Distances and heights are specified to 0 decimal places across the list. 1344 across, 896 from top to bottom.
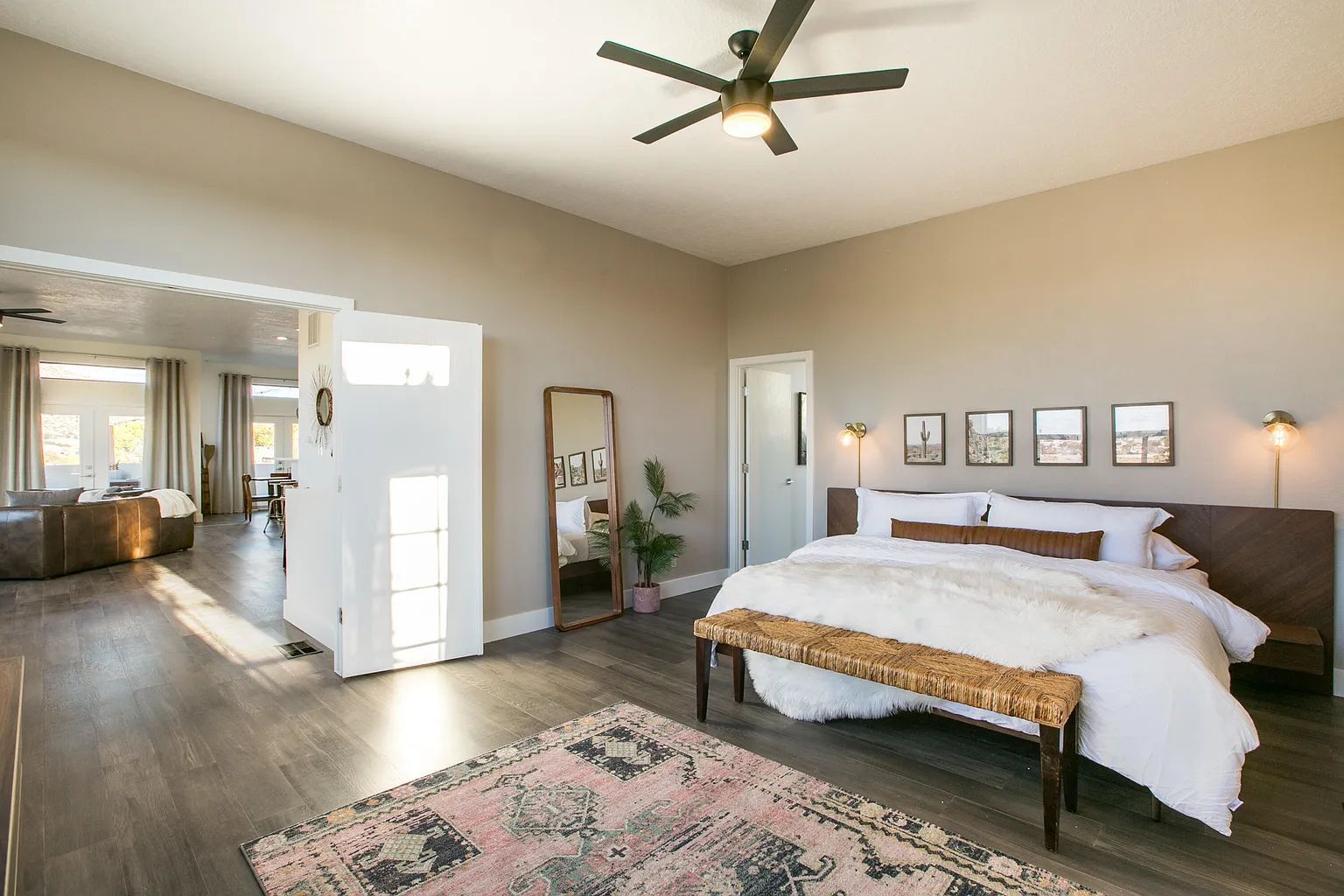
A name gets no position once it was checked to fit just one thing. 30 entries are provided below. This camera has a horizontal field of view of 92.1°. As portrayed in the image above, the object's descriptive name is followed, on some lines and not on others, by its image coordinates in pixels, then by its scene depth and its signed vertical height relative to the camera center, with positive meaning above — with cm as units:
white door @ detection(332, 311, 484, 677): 363 -25
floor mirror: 477 -47
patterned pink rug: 191 -129
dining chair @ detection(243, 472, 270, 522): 1075 -90
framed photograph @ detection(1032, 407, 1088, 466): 426 +5
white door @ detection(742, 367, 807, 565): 628 -25
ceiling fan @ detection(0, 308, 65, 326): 643 +139
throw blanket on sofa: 760 -67
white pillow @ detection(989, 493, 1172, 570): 356 -46
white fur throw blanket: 242 -68
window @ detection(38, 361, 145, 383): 953 +115
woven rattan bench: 206 -84
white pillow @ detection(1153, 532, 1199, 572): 359 -64
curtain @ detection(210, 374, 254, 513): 1145 +5
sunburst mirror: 426 +26
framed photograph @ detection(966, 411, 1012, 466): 457 +4
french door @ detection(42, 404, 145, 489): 970 +3
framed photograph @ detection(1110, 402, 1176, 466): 395 +5
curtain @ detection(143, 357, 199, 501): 1015 +33
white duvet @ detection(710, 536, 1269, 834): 208 -91
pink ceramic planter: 518 -124
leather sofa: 611 -91
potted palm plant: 518 -79
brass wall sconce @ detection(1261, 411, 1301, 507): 350 +6
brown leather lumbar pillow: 359 -57
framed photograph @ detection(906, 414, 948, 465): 487 +4
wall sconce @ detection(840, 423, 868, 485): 522 +8
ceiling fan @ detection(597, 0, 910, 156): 223 +138
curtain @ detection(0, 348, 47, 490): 886 +40
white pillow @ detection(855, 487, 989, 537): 426 -45
